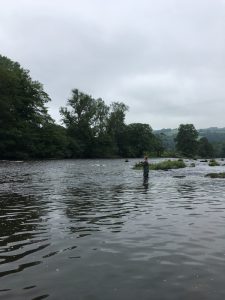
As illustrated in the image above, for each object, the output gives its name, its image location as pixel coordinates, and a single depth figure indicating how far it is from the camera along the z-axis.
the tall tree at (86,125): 94.06
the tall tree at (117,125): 105.87
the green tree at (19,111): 61.39
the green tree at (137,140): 108.98
